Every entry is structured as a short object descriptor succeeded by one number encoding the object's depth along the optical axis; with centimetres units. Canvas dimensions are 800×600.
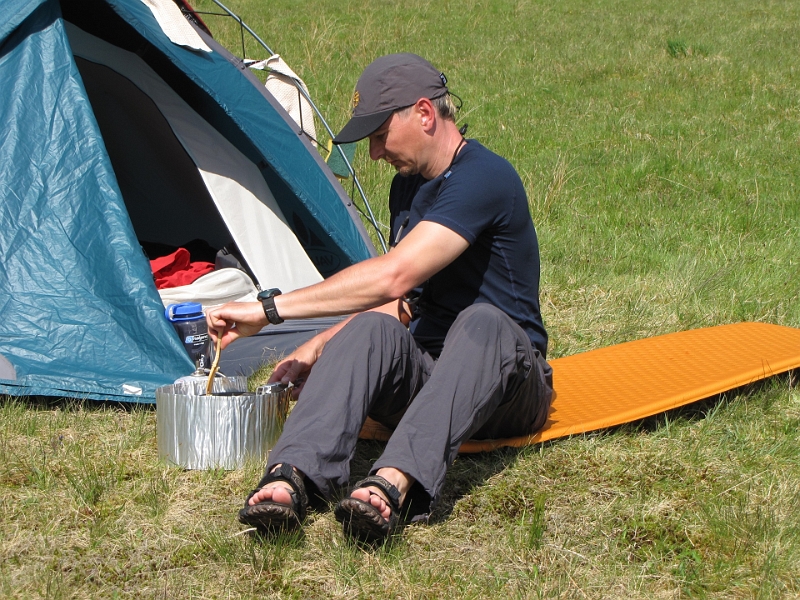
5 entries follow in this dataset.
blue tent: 622
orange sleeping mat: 561
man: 427
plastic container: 689
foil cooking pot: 491
